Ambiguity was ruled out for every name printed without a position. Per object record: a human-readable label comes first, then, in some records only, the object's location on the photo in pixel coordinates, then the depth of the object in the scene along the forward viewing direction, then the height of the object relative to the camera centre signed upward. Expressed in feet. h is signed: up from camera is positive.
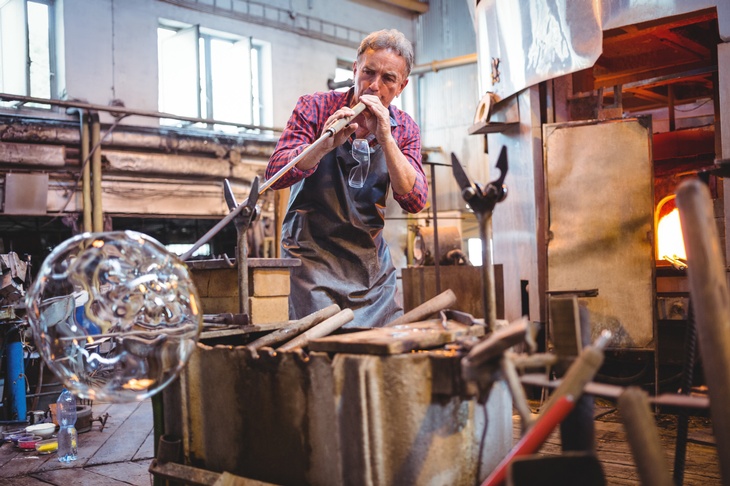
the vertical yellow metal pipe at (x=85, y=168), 33.50 +5.00
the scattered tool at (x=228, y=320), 8.87 -0.84
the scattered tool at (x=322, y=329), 7.72 -0.90
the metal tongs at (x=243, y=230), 8.73 +0.39
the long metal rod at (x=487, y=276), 6.13 -0.24
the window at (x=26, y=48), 33.22 +11.33
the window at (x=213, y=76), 38.73 +11.43
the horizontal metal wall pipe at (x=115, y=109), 31.27 +8.03
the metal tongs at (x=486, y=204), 5.84 +0.43
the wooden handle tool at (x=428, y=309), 8.27 -0.72
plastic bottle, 16.33 -4.38
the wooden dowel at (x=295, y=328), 8.05 -0.92
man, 11.03 +0.82
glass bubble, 6.79 -0.53
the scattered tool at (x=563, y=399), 4.45 -1.04
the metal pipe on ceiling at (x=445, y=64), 47.57 +14.13
